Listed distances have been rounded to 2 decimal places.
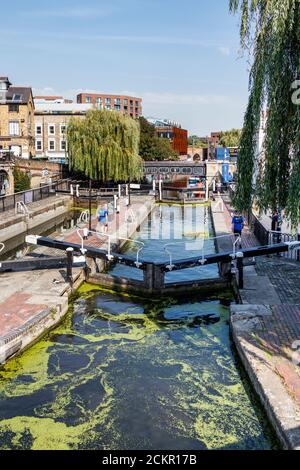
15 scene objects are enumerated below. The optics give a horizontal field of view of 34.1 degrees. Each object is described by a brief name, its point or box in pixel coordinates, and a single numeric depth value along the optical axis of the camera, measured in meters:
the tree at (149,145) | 71.12
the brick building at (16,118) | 58.75
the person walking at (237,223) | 20.41
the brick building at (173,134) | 103.44
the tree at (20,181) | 41.00
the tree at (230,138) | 111.28
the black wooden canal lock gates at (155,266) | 15.59
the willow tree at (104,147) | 43.44
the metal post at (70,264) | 15.35
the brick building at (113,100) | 118.26
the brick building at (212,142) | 120.88
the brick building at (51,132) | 66.31
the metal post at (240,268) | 14.42
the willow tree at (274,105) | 11.18
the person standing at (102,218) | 25.77
